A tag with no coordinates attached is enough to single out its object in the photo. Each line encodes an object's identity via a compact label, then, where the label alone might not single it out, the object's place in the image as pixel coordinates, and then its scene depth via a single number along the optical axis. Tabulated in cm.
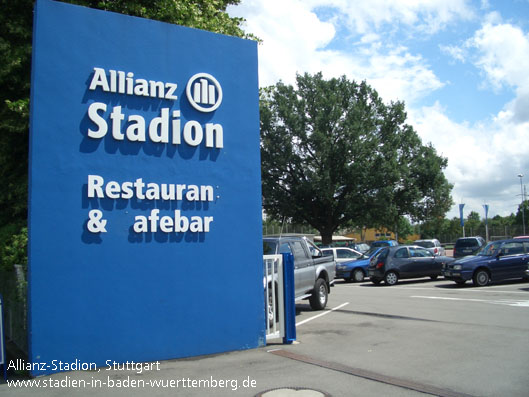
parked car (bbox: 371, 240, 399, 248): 3102
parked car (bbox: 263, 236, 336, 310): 1160
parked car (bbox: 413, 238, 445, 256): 3179
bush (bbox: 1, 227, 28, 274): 993
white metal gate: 829
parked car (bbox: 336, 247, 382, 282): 2241
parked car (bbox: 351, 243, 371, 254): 3384
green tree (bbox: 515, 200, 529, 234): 8823
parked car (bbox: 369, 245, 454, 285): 1958
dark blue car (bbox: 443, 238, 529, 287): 1673
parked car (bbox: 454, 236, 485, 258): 2539
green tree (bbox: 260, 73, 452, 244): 3688
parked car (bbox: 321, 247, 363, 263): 2426
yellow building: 9639
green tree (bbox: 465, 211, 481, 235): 5817
